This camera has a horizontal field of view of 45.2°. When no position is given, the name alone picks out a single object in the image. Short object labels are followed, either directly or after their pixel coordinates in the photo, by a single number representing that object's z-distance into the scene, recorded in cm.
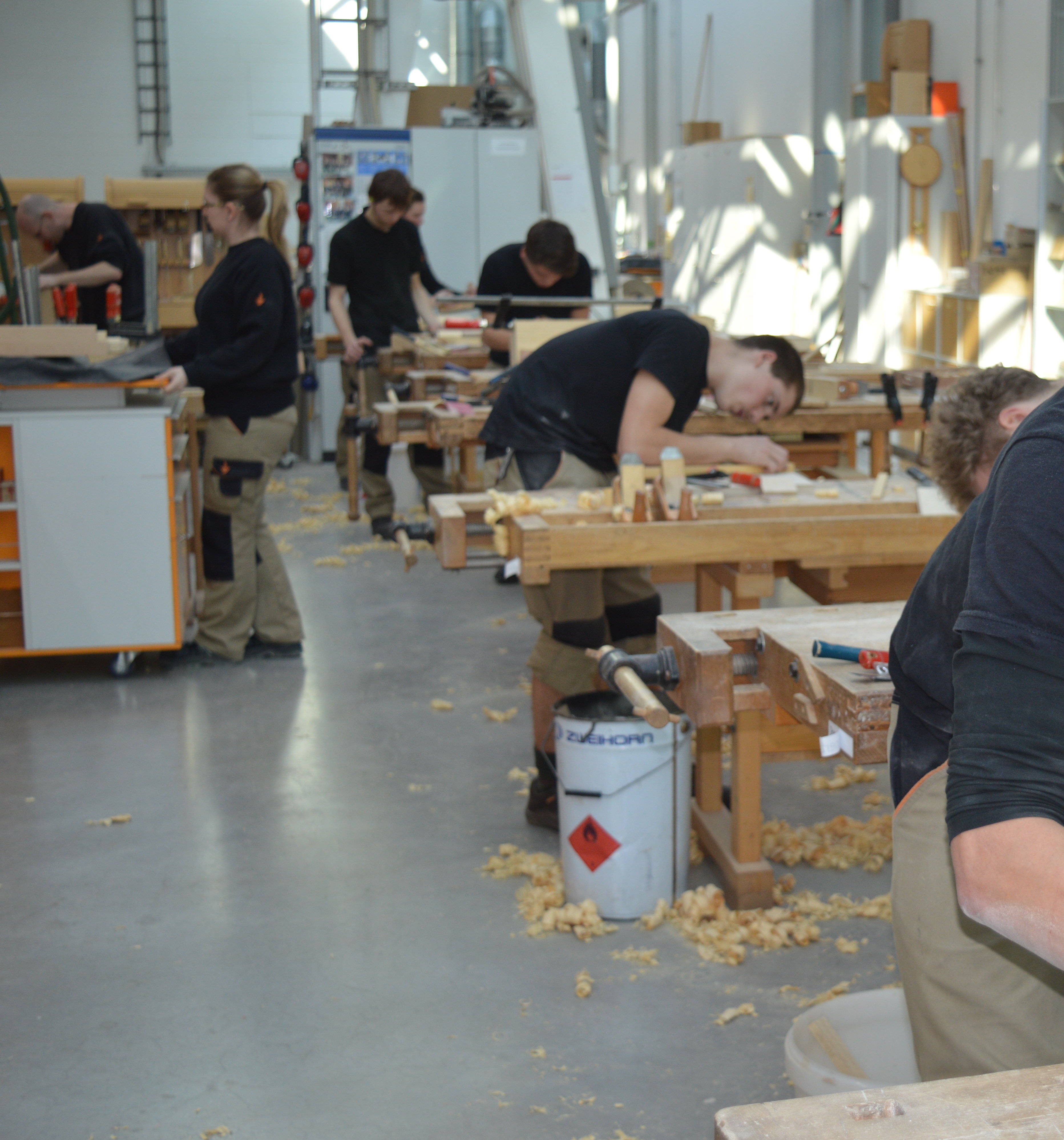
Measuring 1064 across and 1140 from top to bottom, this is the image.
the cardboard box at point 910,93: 851
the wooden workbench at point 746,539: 280
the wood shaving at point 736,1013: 239
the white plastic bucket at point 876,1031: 210
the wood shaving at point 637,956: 262
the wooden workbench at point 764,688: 182
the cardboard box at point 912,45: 866
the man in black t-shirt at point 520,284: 540
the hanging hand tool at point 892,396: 439
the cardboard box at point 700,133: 1245
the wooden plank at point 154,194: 859
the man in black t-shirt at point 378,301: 646
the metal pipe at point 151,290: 491
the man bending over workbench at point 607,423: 315
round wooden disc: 830
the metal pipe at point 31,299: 448
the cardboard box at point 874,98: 874
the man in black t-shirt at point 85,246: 592
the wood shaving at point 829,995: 244
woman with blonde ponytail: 434
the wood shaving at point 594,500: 298
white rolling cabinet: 428
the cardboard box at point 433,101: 941
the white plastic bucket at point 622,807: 275
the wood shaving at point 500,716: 410
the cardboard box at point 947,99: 841
